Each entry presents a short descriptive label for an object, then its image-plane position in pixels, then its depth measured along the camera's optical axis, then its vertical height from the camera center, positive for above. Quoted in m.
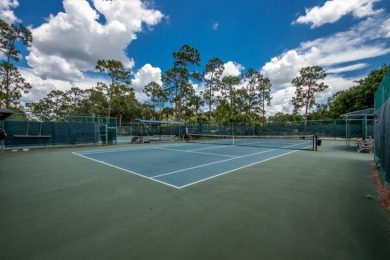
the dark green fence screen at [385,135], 4.77 -0.17
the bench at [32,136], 14.93 -0.54
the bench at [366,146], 13.10 -1.11
